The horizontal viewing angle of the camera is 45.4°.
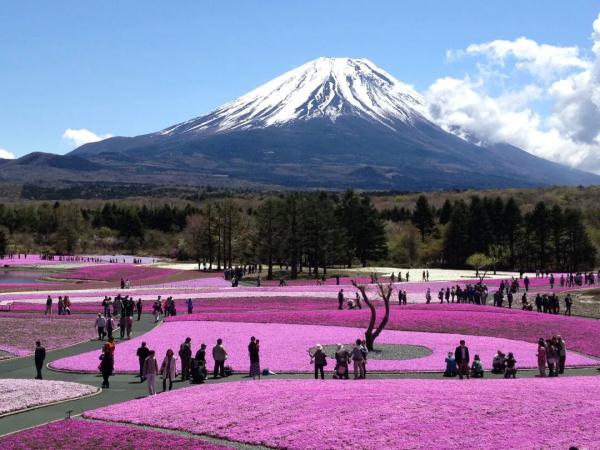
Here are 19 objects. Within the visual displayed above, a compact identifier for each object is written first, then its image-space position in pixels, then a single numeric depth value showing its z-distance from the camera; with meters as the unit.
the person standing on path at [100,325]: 38.47
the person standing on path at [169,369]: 25.67
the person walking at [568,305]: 49.50
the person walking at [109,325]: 37.34
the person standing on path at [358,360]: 27.15
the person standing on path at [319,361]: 26.92
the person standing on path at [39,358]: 28.13
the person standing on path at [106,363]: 26.14
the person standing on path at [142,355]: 27.62
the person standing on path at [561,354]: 29.28
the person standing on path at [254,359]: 27.56
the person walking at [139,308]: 47.99
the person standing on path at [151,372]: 24.44
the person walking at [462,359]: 27.66
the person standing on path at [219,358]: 28.19
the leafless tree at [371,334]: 34.06
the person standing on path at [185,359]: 27.52
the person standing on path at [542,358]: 28.00
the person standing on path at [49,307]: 48.91
